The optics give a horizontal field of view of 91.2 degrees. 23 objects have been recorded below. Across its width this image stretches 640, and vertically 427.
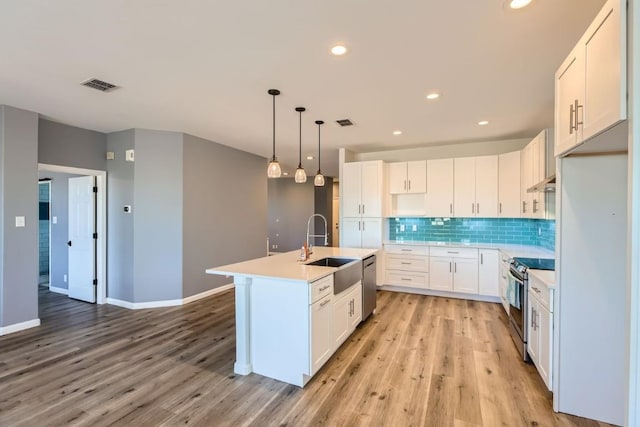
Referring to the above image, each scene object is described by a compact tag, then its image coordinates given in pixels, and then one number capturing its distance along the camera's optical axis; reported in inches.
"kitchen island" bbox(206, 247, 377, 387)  98.9
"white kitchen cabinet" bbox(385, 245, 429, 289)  206.7
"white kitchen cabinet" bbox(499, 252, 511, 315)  159.7
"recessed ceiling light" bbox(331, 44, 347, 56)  92.0
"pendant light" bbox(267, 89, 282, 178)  123.8
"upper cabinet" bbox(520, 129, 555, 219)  140.4
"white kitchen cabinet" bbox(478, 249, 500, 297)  187.8
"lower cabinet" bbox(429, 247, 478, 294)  193.6
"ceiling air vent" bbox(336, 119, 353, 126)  164.2
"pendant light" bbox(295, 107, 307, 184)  139.1
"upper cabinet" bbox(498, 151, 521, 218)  188.9
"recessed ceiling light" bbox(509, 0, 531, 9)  72.2
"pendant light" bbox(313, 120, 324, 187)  159.1
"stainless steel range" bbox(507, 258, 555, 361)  114.1
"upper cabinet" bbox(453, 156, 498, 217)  197.2
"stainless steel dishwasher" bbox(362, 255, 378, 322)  151.3
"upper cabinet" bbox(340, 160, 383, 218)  216.8
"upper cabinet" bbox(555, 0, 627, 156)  51.2
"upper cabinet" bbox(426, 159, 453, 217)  208.4
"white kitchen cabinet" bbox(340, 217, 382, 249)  218.5
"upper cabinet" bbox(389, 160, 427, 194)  215.6
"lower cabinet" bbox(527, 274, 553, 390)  90.3
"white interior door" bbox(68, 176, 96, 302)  192.7
